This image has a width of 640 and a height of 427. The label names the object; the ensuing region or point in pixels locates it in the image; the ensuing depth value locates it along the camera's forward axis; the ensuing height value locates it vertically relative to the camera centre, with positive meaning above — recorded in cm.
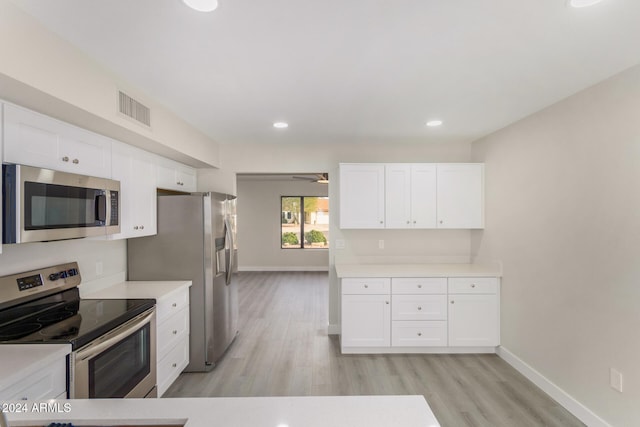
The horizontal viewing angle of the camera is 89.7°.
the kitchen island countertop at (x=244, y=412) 95 -61
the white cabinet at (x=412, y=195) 385 +24
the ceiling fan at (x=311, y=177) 679 +84
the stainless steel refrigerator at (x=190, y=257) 313 -41
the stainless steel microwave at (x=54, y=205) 159 +6
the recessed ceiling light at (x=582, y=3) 136 +90
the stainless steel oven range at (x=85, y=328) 171 -65
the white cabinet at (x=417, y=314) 354 -110
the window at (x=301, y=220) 880 -14
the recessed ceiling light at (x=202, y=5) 134 +89
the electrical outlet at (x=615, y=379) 212 -110
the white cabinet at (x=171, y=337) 259 -106
